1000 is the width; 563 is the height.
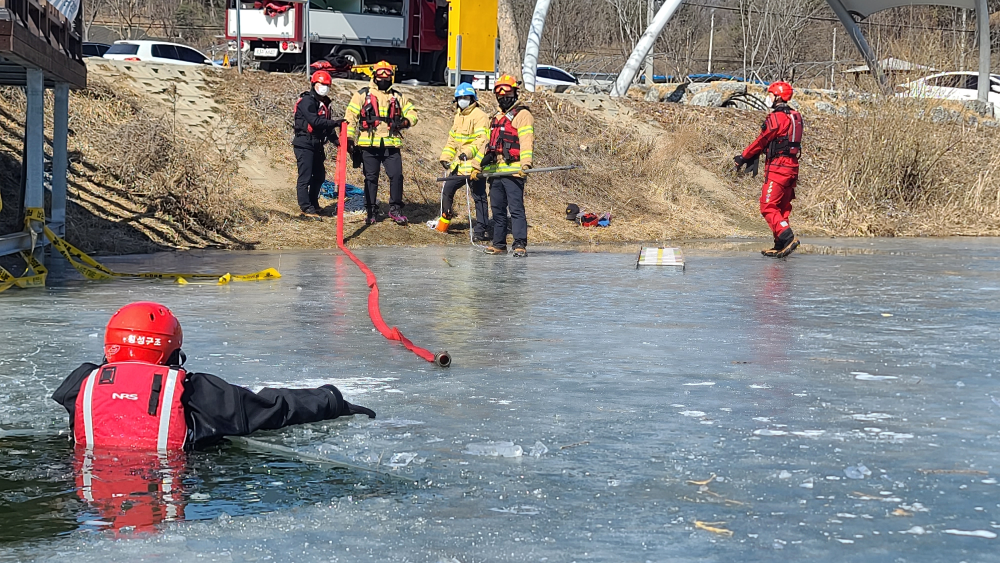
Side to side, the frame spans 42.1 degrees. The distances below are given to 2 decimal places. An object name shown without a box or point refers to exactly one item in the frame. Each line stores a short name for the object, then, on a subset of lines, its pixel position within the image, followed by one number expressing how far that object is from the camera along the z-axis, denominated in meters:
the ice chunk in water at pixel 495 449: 5.06
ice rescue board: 13.42
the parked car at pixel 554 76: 42.82
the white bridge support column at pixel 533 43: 27.66
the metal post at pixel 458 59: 22.67
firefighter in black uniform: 16.45
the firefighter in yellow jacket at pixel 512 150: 14.52
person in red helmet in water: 4.89
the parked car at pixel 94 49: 35.71
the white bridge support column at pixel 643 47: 29.23
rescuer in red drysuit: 14.80
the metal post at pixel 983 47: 33.63
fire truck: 27.07
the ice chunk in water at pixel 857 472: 4.69
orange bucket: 17.36
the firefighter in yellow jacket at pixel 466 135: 15.75
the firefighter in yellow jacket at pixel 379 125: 16.33
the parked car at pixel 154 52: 33.59
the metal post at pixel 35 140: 11.10
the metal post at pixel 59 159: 12.52
